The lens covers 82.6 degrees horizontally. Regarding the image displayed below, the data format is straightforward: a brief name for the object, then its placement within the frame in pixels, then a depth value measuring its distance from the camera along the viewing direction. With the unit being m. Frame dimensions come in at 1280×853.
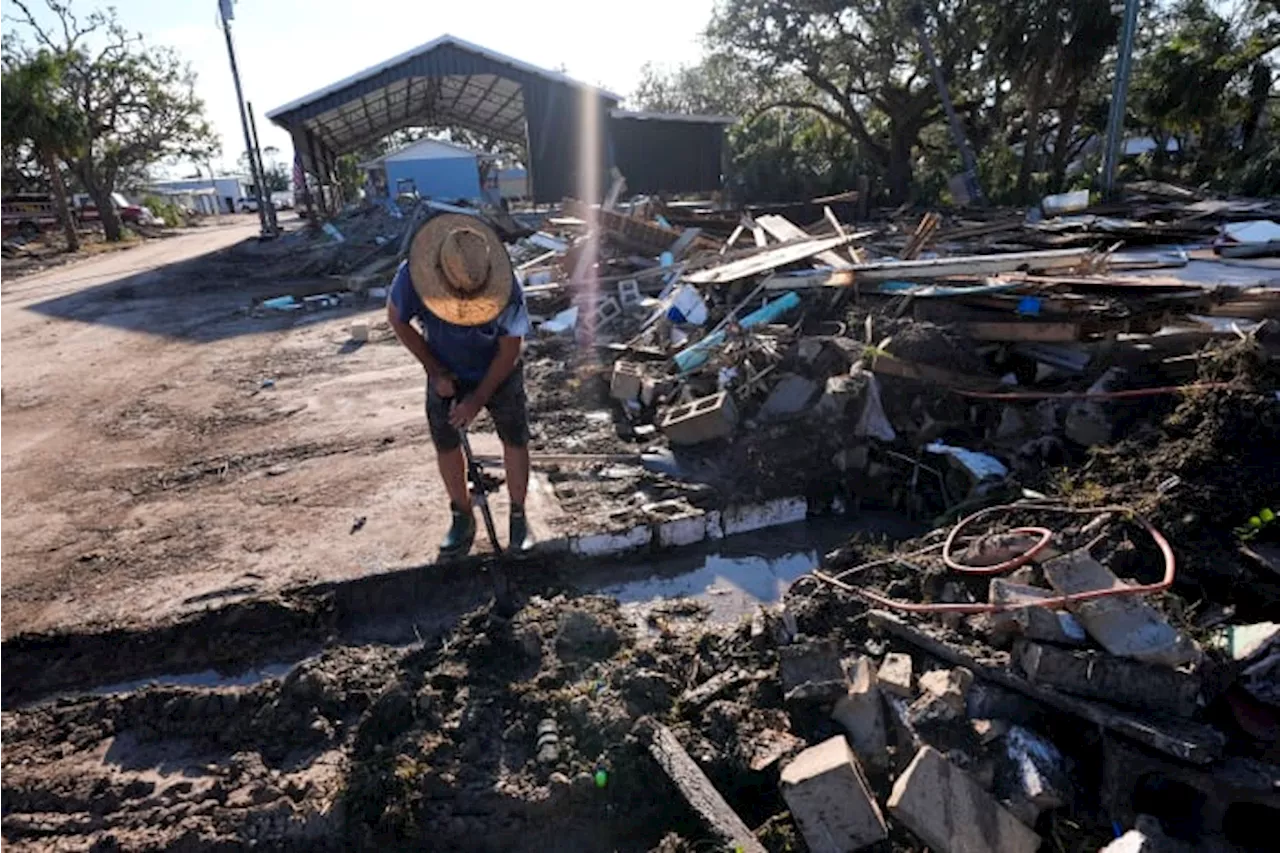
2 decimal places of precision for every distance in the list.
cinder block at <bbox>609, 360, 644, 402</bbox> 6.52
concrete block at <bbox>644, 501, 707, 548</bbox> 4.66
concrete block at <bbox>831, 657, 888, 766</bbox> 2.82
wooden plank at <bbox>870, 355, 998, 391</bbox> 5.42
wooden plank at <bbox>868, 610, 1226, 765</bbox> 2.37
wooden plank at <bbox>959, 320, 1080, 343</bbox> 5.35
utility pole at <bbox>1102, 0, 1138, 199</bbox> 13.15
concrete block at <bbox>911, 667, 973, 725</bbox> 2.74
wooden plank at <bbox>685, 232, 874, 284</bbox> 7.78
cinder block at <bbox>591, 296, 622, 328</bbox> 9.30
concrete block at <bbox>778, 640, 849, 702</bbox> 2.96
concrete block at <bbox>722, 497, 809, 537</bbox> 4.86
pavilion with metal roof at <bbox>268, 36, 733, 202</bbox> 21.12
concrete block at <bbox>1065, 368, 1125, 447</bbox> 4.63
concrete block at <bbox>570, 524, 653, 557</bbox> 4.50
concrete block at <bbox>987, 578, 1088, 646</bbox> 2.77
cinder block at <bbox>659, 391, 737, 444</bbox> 5.48
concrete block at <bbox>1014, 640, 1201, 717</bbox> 2.55
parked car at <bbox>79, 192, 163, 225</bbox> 35.97
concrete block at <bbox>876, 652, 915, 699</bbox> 2.89
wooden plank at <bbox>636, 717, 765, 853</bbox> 2.52
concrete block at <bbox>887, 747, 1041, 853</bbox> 2.40
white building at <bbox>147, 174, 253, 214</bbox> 67.81
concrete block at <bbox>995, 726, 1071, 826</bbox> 2.46
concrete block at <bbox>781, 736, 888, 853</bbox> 2.49
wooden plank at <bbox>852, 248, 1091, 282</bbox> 6.54
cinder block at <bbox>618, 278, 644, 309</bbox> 9.59
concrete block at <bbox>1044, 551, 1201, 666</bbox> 2.57
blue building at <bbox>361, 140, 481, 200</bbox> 31.44
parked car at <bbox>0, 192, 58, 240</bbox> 28.83
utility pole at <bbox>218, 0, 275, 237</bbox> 21.59
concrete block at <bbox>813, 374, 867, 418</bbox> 5.36
